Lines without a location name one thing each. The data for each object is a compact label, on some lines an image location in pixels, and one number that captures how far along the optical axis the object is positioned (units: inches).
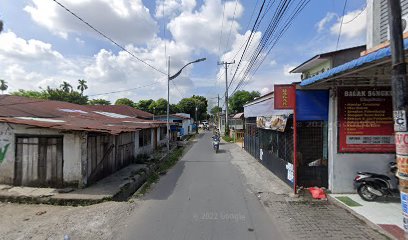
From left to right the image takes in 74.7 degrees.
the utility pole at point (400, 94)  159.3
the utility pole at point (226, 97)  1458.3
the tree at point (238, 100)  2571.4
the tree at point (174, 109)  2706.2
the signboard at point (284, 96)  339.6
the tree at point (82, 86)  2615.7
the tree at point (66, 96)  1771.8
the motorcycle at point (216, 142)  850.8
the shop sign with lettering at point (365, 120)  320.2
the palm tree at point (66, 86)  2105.1
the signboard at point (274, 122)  389.5
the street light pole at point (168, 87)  789.1
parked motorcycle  291.6
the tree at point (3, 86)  2080.3
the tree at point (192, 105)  2741.1
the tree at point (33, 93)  1753.2
